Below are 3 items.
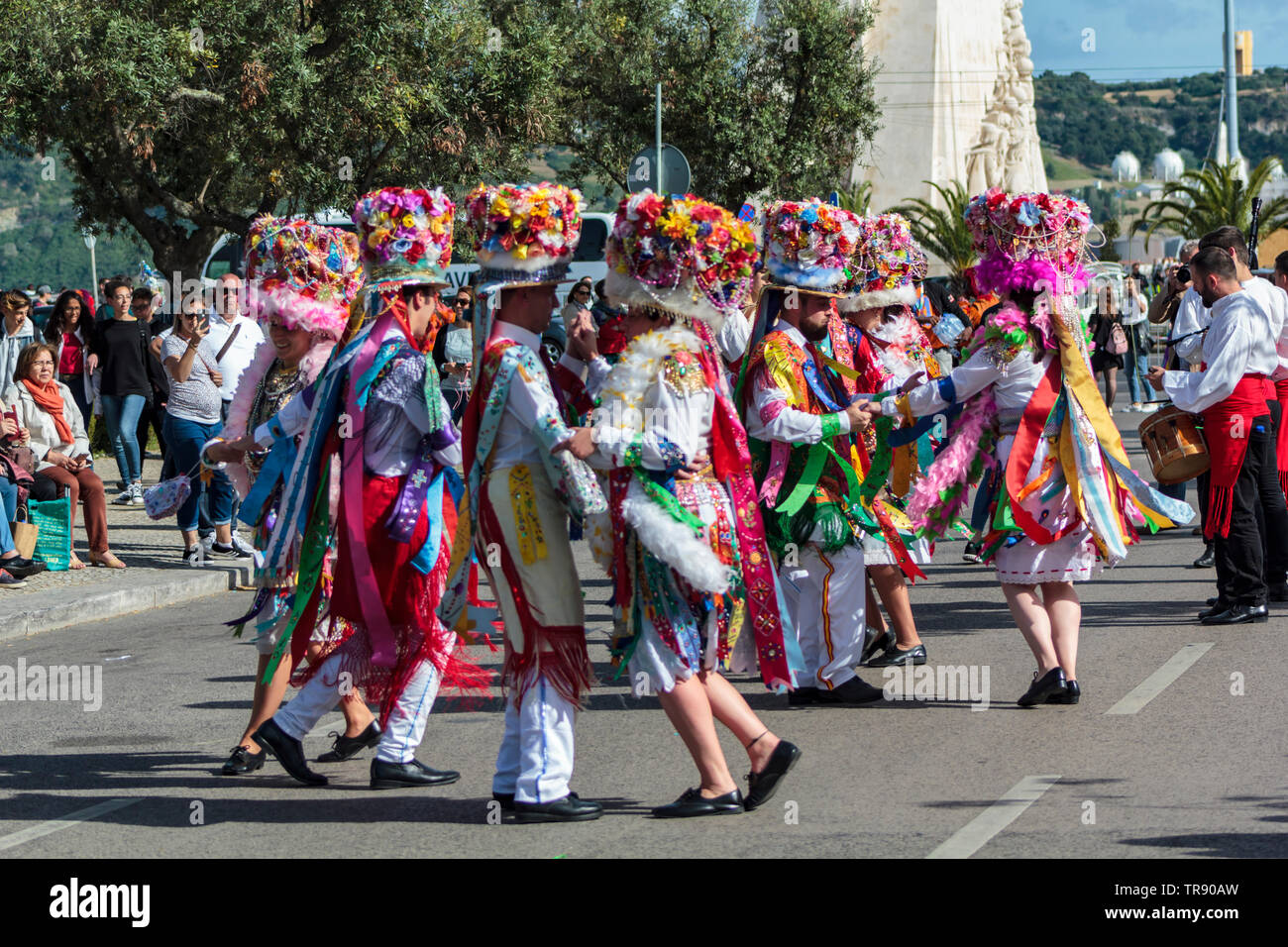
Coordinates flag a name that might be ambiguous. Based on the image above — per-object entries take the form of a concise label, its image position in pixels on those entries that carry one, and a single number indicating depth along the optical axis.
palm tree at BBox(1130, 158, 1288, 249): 27.20
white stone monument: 37.22
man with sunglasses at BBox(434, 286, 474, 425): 16.75
